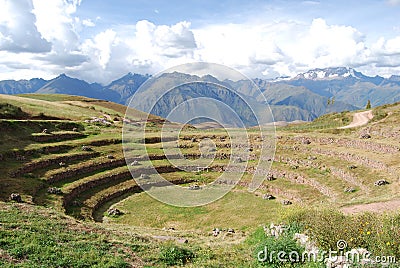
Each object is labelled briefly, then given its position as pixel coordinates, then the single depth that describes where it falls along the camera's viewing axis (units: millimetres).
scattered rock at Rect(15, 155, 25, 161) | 34850
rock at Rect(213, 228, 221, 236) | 22984
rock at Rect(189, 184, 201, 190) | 37984
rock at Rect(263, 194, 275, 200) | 36031
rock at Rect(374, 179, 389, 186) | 29953
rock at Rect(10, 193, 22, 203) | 24962
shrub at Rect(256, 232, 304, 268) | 13080
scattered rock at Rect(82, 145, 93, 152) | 43081
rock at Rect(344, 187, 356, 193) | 32188
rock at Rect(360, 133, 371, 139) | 47312
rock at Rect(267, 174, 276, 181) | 41609
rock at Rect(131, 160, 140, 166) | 42500
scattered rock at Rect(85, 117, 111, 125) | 62994
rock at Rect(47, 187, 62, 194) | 30078
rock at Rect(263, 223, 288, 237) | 15891
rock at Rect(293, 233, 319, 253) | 12777
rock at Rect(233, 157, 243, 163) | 47250
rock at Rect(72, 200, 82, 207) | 30322
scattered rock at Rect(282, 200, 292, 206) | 33531
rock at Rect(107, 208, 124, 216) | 30848
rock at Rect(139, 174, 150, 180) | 40641
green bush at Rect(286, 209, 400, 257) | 11508
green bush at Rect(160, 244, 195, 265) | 14761
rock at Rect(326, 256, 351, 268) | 10945
